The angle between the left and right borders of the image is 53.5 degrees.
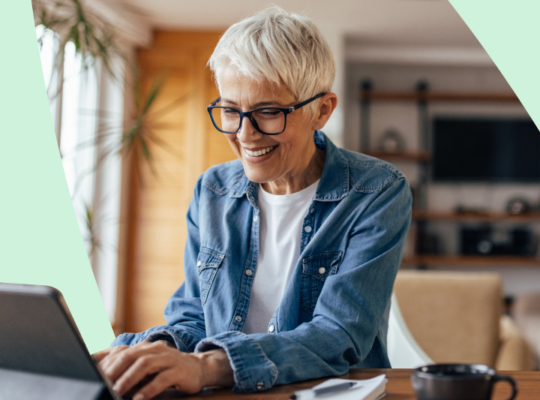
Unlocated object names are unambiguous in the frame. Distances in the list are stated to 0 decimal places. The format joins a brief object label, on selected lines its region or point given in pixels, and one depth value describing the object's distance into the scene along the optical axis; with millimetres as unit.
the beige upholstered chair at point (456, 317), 2129
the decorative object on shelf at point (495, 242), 5277
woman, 841
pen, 651
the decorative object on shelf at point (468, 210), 5277
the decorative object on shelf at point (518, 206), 5301
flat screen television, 5406
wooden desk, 698
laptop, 524
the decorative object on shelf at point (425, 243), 5293
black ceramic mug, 521
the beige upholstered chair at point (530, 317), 2838
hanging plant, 2327
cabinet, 5195
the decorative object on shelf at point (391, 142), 5371
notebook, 652
